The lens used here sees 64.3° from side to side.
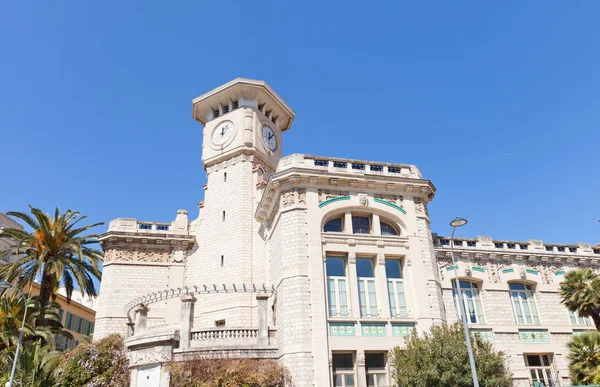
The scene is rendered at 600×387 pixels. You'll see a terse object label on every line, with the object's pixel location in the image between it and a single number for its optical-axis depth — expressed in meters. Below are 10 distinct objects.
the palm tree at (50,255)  26.25
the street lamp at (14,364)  18.84
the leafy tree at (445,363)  18.44
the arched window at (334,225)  23.67
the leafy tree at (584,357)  22.30
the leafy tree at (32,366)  20.23
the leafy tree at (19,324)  24.54
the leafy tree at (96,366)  22.25
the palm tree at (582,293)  24.23
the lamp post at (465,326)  16.23
